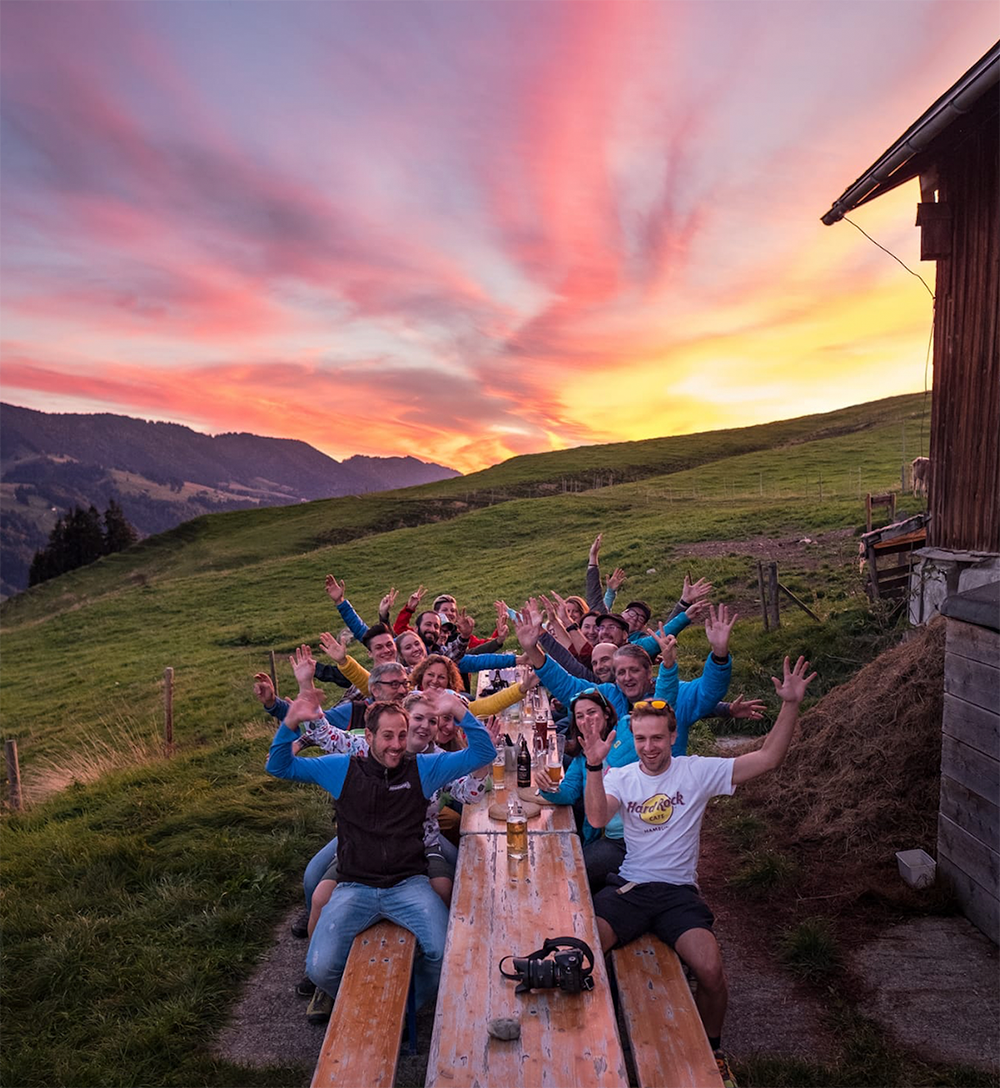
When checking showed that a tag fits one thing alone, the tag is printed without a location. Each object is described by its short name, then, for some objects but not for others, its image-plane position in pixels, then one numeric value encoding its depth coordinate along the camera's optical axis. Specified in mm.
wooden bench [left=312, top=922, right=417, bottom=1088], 3830
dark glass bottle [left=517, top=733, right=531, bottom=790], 6363
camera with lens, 3688
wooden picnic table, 3258
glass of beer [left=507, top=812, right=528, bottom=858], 5031
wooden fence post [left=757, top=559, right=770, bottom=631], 15253
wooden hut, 8766
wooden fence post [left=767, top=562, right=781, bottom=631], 14961
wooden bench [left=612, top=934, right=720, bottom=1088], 3600
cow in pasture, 24622
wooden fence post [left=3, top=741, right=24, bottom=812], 10977
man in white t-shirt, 4703
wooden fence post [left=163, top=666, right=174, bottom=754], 13391
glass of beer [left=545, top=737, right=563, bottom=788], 6039
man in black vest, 5098
